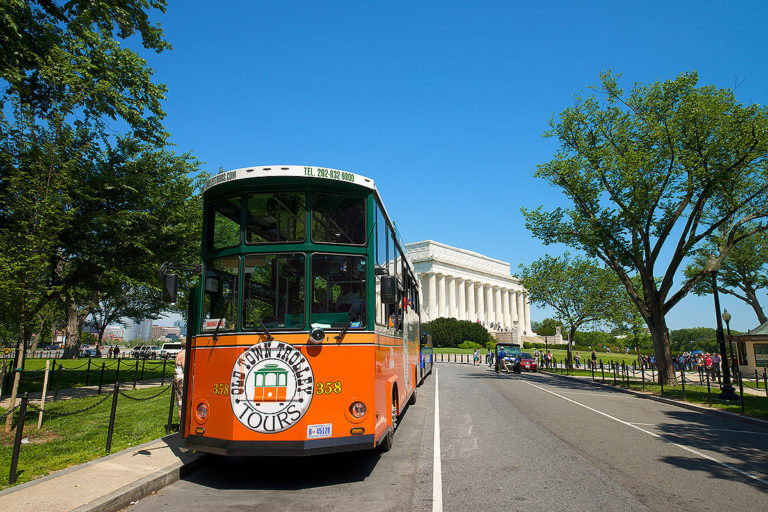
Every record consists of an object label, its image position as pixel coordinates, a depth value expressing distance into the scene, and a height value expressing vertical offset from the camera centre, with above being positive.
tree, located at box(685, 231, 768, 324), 39.04 +6.53
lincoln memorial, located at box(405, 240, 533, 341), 92.88 +11.82
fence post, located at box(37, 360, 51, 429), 10.05 -1.59
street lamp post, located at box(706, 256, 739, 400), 17.19 +0.33
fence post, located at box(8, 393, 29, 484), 6.18 -1.34
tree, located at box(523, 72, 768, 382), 20.83 +7.96
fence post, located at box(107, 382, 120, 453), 7.95 -1.36
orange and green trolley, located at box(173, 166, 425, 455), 6.20 +0.33
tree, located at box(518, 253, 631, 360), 43.72 +4.99
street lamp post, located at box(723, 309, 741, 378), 23.19 +1.39
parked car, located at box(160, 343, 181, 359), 53.22 -0.82
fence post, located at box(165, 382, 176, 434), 9.52 -1.67
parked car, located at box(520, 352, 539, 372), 39.22 -1.46
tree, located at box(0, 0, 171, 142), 11.23 +7.00
